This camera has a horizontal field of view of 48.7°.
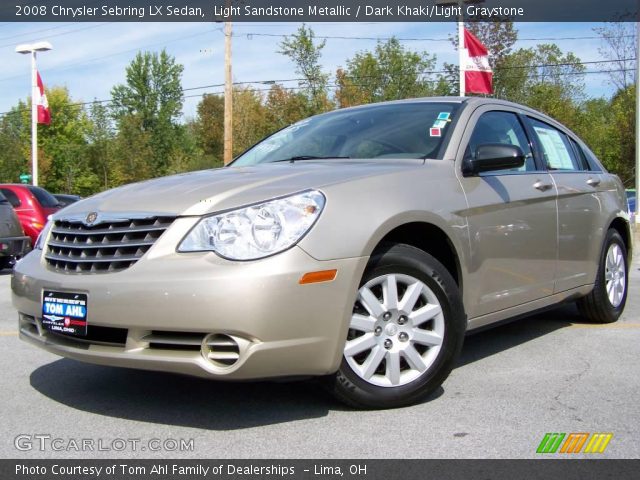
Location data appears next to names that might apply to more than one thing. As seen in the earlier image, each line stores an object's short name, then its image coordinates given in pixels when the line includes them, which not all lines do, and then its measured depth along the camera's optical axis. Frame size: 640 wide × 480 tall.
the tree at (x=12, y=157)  45.47
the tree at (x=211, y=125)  62.12
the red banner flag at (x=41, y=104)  24.50
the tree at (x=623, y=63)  23.02
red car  11.97
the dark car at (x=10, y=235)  9.37
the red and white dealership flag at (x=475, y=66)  17.09
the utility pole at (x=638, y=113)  14.14
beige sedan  2.94
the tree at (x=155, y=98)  62.12
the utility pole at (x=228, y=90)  21.22
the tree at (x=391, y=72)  38.19
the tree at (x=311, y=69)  32.09
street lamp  25.14
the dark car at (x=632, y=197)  17.03
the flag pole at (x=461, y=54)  17.06
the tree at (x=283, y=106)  34.12
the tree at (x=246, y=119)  33.53
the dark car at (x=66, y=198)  17.58
